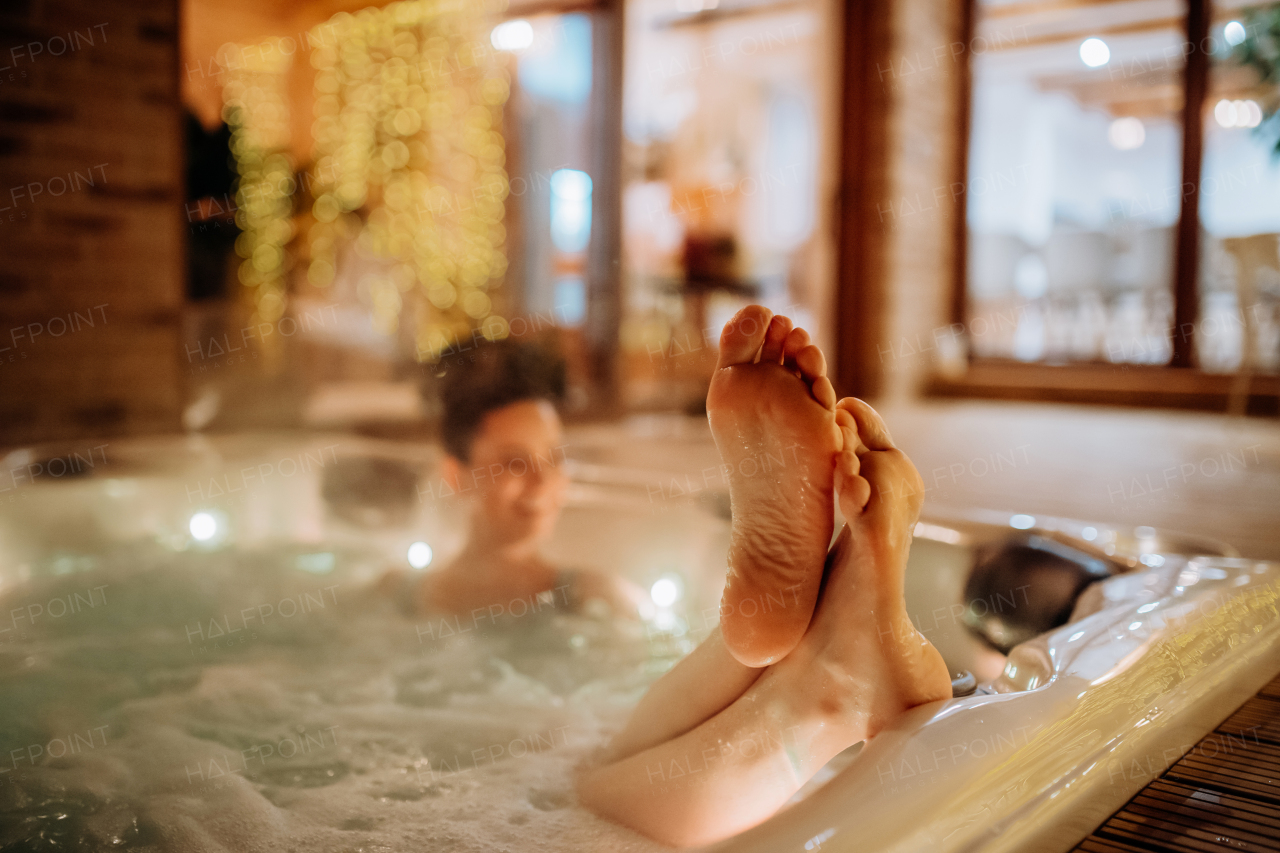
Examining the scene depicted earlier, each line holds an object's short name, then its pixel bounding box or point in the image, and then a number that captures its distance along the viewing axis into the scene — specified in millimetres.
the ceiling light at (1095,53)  5445
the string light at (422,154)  3873
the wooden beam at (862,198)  4832
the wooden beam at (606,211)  3766
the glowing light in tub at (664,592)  1646
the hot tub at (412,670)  707
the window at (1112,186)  4852
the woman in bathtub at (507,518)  1674
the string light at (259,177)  2973
